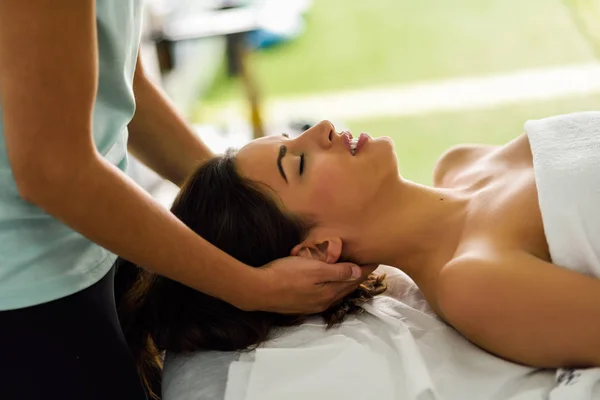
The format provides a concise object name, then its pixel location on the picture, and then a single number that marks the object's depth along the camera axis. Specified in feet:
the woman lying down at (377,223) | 4.01
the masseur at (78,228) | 2.82
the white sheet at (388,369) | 3.83
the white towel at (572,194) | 3.93
